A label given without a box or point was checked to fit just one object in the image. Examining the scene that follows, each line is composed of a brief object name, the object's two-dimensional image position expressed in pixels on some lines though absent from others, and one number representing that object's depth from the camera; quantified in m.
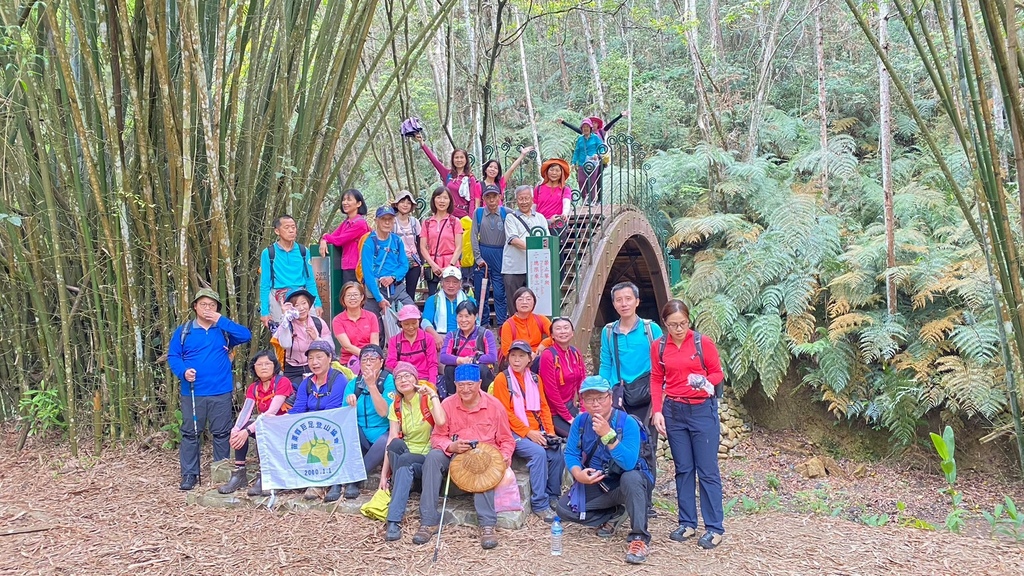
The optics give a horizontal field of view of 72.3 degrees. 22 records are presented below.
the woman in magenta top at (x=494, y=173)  5.80
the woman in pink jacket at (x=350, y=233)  5.17
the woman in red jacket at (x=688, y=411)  3.60
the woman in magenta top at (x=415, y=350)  4.38
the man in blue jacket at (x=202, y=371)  4.24
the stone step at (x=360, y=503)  3.82
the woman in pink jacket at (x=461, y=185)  6.02
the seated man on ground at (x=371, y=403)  4.09
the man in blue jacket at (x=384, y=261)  4.98
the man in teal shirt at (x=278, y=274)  4.59
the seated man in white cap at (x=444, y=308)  4.89
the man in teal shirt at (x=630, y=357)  4.00
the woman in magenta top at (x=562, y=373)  4.35
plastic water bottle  3.53
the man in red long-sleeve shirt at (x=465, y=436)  3.69
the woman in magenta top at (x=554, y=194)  6.31
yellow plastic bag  3.83
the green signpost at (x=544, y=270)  5.14
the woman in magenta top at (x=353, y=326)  4.55
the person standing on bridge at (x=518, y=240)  5.29
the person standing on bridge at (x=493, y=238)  5.42
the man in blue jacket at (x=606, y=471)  3.48
